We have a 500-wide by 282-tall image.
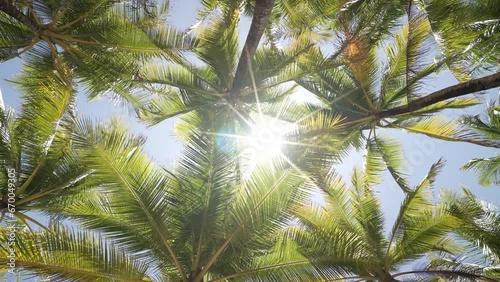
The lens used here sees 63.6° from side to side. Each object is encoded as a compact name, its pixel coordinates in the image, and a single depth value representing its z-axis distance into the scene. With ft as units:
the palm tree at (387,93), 25.16
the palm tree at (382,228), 22.25
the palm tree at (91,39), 23.57
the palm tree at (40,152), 21.91
